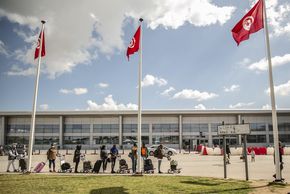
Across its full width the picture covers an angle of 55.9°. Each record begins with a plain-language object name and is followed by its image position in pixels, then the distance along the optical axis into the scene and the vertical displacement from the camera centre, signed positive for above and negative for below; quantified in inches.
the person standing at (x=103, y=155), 669.9 -48.5
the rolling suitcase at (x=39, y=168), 645.9 -78.0
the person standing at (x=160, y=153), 656.4 -42.1
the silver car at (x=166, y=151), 1454.6 -83.2
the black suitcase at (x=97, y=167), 645.9 -75.8
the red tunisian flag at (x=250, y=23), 481.7 +198.9
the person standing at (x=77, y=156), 658.8 -50.3
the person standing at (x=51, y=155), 677.3 -49.4
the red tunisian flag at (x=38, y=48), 654.5 +206.5
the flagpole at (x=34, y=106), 609.6 +64.3
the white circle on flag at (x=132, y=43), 610.5 +204.3
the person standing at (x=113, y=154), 668.7 -46.0
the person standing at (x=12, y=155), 670.3 -49.7
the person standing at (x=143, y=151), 658.2 -38.7
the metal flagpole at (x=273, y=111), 460.1 +42.8
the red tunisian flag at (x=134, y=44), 608.7 +201.7
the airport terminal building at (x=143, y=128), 2320.4 +65.4
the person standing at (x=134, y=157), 641.6 -50.8
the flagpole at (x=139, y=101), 572.4 +74.6
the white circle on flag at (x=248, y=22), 484.1 +200.0
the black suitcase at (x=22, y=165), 654.5 -72.1
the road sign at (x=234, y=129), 517.7 +13.2
